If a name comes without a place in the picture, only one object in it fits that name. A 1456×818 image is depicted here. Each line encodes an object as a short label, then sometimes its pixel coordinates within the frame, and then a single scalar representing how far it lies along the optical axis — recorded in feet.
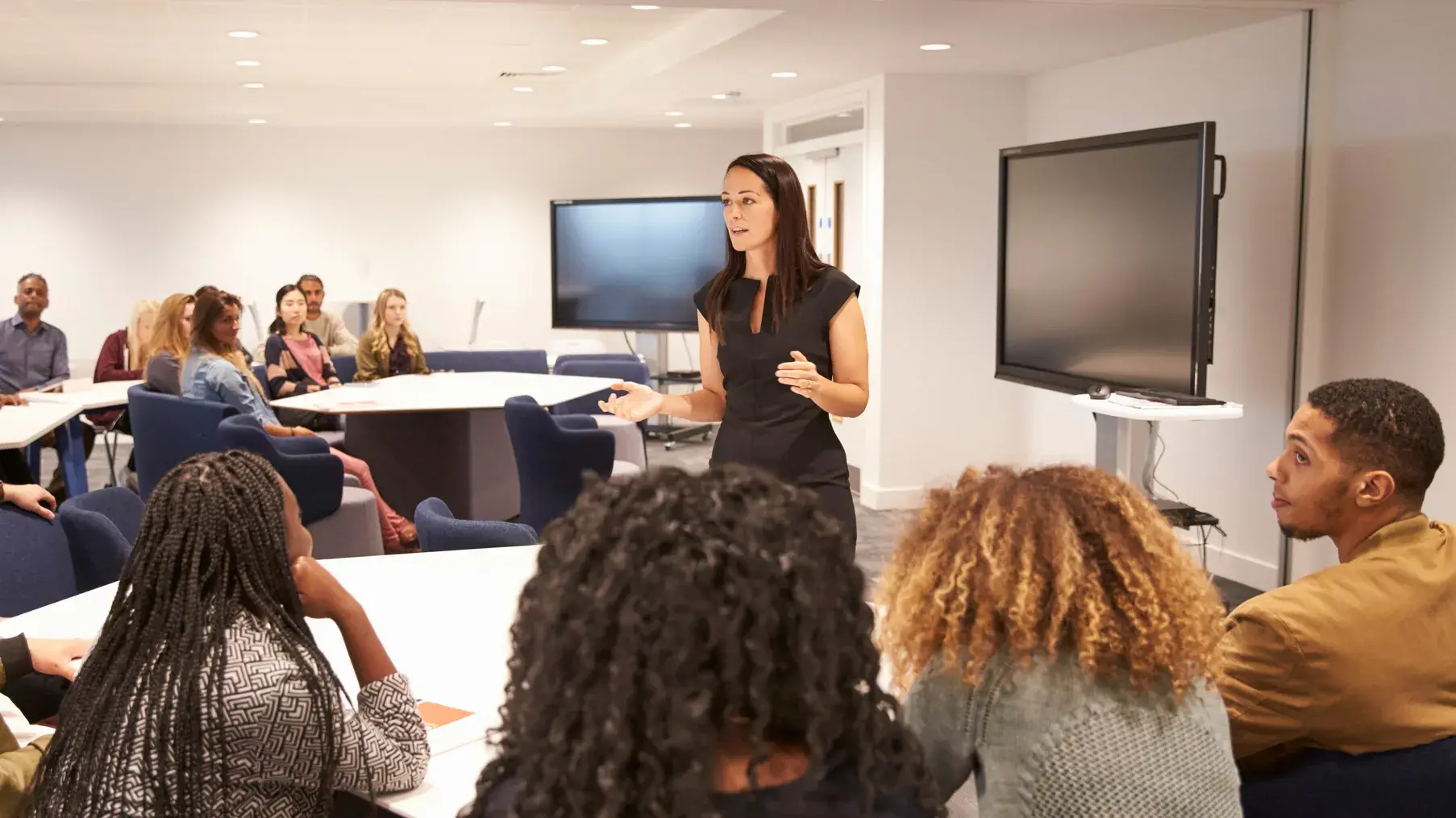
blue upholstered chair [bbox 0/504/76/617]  9.04
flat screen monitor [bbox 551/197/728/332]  35.27
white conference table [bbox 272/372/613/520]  22.24
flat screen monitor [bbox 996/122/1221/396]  16.69
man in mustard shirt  6.28
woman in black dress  10.23
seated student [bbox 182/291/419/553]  19.13
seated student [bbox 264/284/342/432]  24.32
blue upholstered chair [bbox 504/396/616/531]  17.99
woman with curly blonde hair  4.57
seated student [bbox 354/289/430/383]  25.57
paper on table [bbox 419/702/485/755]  6.42
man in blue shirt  28.81
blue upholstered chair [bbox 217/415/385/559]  16.28
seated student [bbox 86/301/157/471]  27.76
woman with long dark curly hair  3.44
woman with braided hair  5.17
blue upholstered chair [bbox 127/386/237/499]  17.95
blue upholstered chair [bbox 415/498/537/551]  10.80
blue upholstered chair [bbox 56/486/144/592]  9.52
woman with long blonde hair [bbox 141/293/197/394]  20.15
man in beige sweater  32.19
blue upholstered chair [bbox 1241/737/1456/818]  6.51
